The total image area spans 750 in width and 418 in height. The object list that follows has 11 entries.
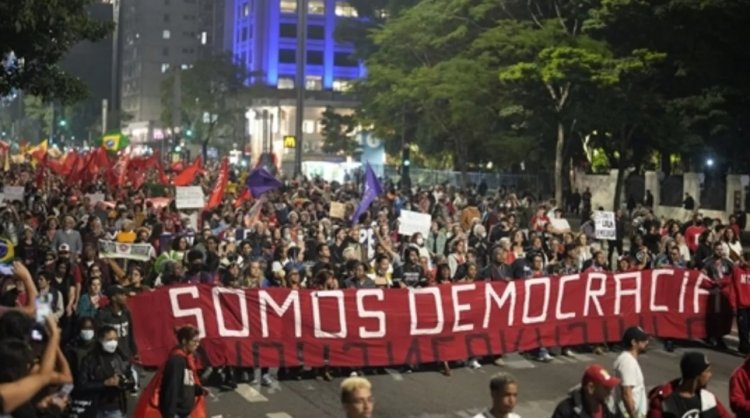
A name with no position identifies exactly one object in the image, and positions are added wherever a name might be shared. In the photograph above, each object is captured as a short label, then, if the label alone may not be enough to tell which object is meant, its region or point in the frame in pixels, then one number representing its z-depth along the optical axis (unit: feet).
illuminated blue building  353.92
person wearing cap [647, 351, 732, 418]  20.76
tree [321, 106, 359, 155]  244.22
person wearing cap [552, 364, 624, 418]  20.57
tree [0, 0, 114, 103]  57.00
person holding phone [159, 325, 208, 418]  23.86
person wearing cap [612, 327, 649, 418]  22.65
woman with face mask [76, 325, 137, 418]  26.04
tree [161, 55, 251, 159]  276.82
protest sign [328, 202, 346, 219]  75.20
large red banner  38.27
